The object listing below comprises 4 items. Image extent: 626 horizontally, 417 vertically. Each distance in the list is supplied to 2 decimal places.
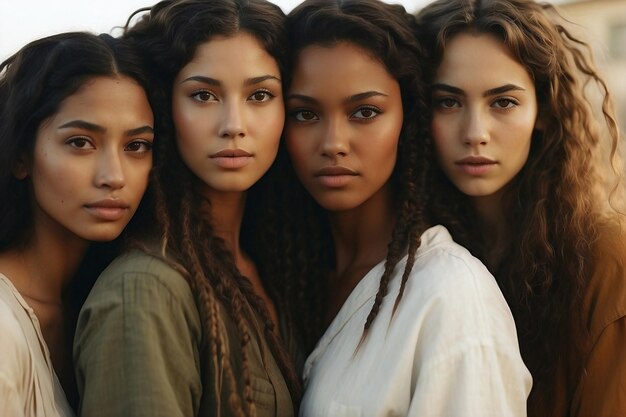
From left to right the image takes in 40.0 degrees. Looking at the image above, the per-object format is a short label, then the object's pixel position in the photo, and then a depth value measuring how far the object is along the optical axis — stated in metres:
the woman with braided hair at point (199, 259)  2.54
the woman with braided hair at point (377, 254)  2.67
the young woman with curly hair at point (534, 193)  3.20
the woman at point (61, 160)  2.85
